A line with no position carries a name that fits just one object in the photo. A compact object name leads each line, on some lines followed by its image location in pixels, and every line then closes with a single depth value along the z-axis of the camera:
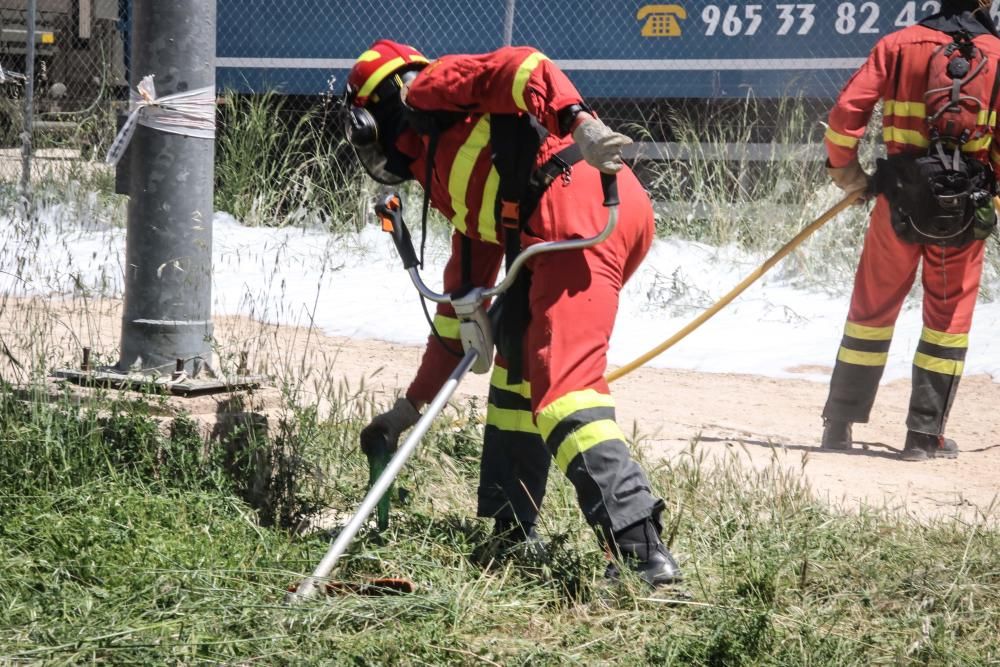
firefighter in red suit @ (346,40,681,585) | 6.41
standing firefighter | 10.88
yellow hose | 10.87
